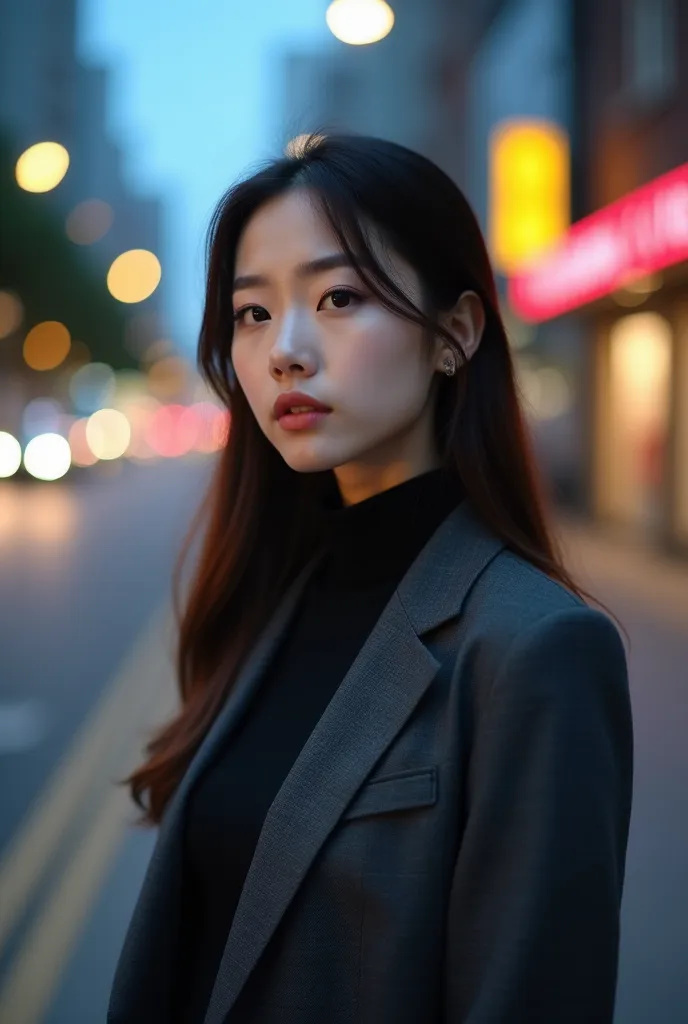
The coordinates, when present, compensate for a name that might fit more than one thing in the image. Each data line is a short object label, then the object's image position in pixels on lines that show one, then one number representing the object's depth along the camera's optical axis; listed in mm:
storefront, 12328
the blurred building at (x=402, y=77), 36750
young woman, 1335
